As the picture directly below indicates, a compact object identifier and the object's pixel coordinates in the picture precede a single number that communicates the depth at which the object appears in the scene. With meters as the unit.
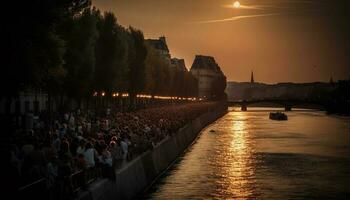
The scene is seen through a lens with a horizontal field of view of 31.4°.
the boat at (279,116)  191.75
